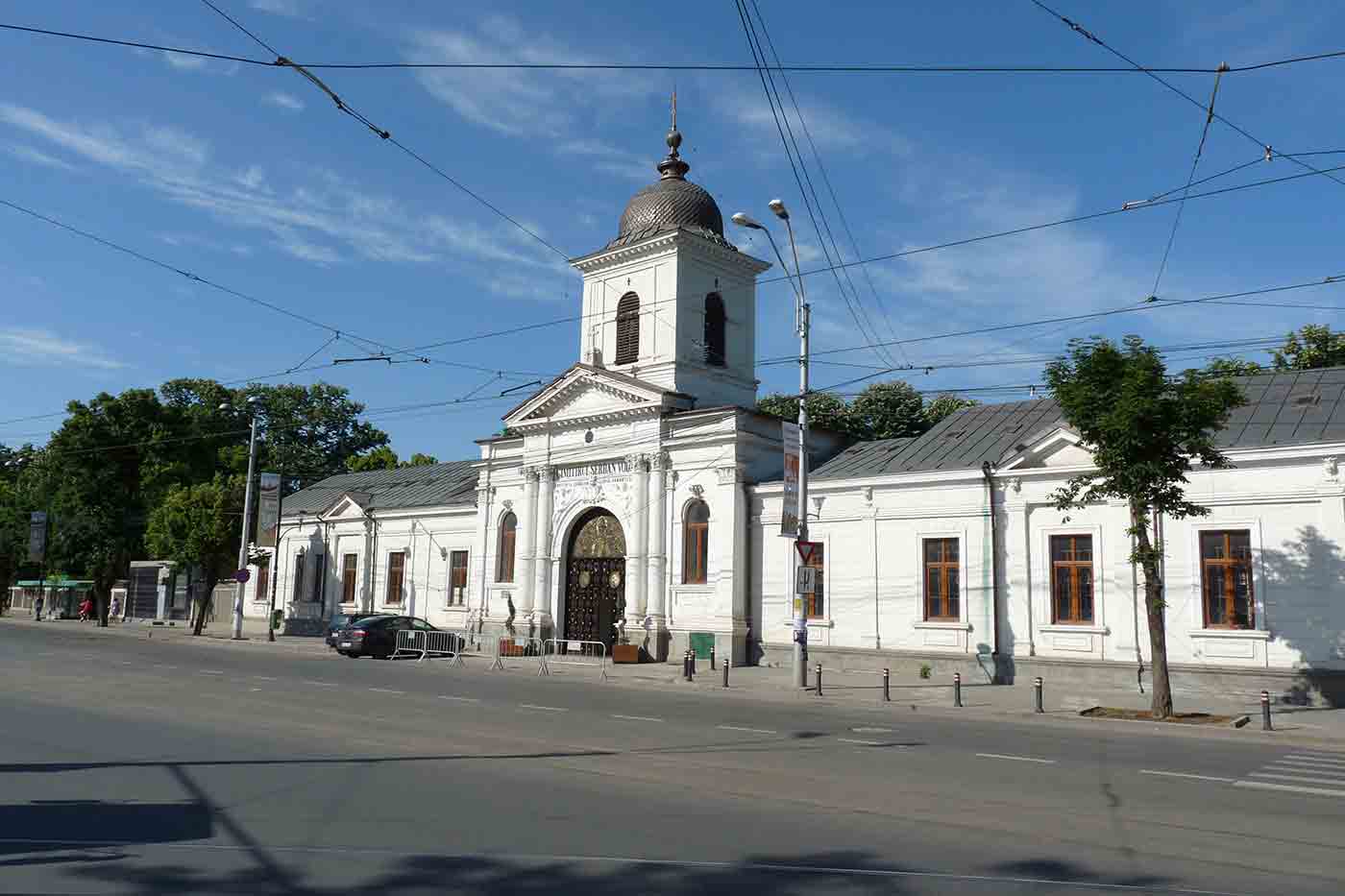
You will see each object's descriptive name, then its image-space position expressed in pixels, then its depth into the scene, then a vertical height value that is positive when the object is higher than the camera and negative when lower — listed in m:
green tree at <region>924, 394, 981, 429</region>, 55.81 +10.40
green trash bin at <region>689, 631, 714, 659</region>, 31.30 -1.62
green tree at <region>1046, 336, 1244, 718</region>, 19.38 +3.32
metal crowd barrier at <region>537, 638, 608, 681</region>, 29.09 -2.15
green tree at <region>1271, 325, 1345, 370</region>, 40.38 +10.09
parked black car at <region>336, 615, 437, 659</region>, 33.38 -1.77
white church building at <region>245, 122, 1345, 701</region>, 23.14 +1.91
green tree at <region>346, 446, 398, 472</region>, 75.75 +9.22
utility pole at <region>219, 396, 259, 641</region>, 41.22 +1.12
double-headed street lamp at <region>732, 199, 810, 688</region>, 24.23 +3.82
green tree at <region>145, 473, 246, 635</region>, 44.47 +2.24
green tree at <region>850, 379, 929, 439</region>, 56.09 +10.11
